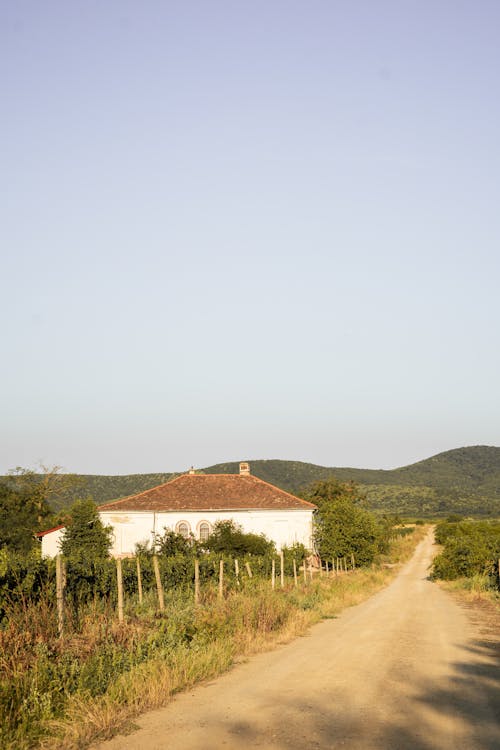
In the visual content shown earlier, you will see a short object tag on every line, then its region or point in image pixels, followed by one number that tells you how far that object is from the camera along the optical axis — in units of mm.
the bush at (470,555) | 35562
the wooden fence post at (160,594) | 16291
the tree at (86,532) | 53175
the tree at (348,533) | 49562
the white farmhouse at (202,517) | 55969
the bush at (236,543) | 49938
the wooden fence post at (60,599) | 11701
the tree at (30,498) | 62812
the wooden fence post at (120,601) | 13309
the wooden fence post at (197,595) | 17916
